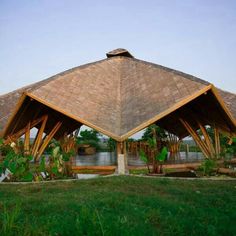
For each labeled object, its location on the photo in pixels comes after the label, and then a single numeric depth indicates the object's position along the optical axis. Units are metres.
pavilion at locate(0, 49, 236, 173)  9.72
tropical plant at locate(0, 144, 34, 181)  6.18
